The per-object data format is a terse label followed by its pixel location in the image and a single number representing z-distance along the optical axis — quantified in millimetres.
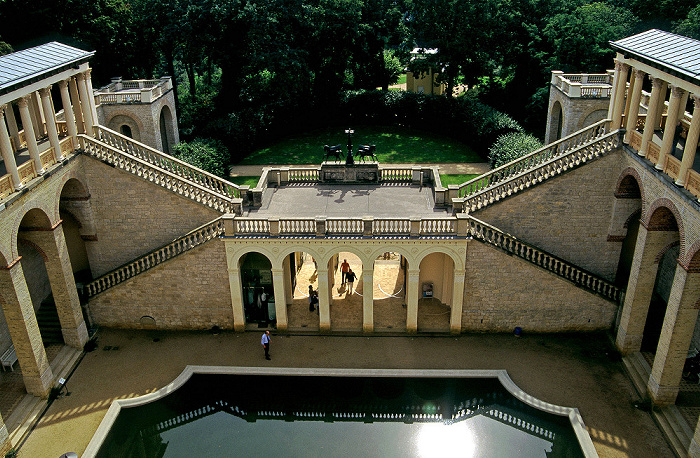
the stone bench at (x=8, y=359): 26781
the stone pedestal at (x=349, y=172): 32125
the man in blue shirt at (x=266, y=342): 27156
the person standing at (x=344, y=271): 32344
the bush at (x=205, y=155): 40531
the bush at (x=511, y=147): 38781
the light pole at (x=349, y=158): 32062
